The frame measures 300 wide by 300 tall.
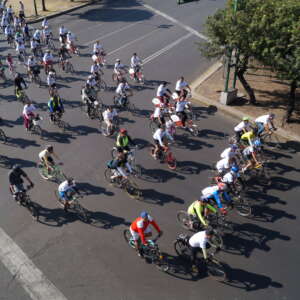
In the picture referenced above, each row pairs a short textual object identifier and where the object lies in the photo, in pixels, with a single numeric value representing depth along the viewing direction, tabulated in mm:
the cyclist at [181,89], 18941
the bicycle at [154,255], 10688
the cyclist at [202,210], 11180
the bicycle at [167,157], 14922
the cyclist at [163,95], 18625
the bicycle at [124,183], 13555
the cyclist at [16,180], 12367
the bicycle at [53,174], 14223
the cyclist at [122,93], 18906
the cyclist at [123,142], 14484
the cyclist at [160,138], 14609
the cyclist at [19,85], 19688
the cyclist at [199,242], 9922
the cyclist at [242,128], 15305
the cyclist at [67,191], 12196
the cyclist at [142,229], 10289
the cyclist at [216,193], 11633
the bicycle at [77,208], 12570
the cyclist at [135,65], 21797
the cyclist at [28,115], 16828
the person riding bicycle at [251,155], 14084
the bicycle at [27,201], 12664
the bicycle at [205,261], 10482
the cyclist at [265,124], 15547
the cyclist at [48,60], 22578
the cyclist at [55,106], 17281
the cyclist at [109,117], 16578
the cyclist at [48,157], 13536
